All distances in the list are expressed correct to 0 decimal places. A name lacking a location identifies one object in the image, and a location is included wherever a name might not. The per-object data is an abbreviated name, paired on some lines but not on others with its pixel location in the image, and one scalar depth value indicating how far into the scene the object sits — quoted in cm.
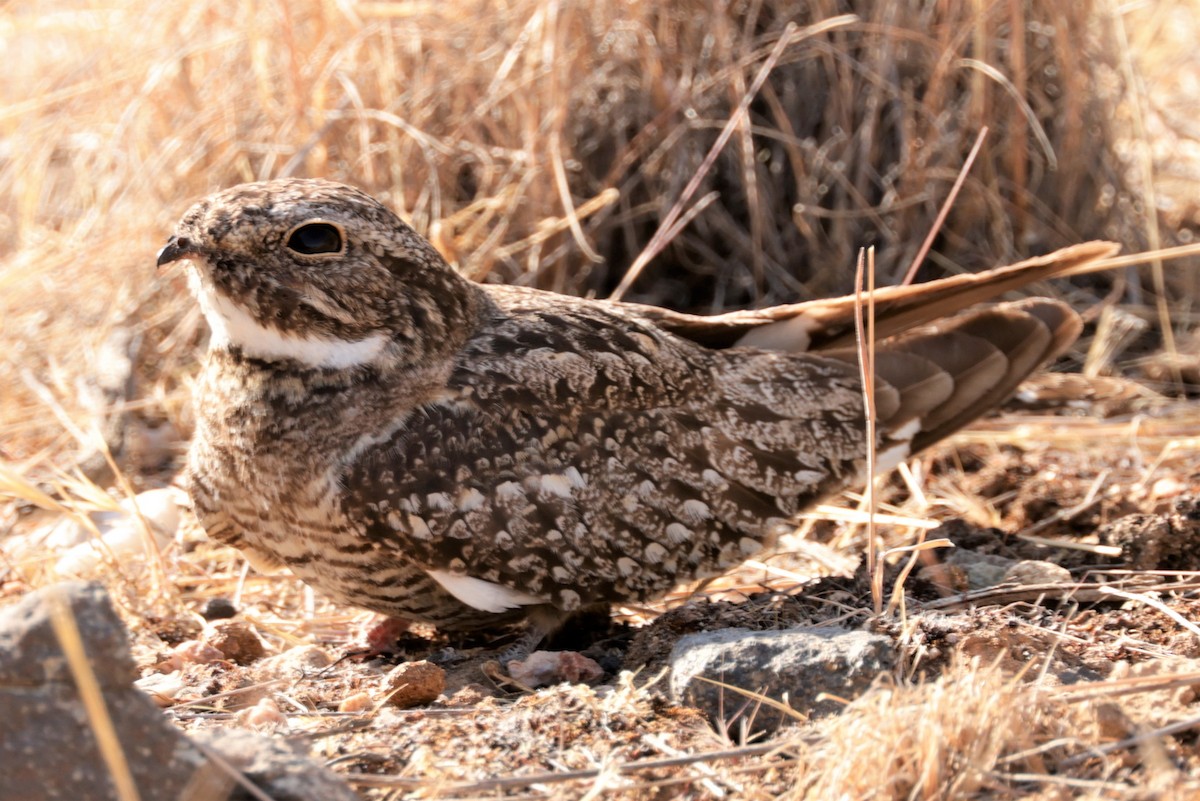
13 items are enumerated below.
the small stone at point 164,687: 547
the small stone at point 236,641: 634
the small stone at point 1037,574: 627
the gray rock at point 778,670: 477
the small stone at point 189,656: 610
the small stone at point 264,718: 492
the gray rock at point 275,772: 386
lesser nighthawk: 561
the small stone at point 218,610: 702
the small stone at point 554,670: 559
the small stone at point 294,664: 587
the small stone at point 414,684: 532
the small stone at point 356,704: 525
